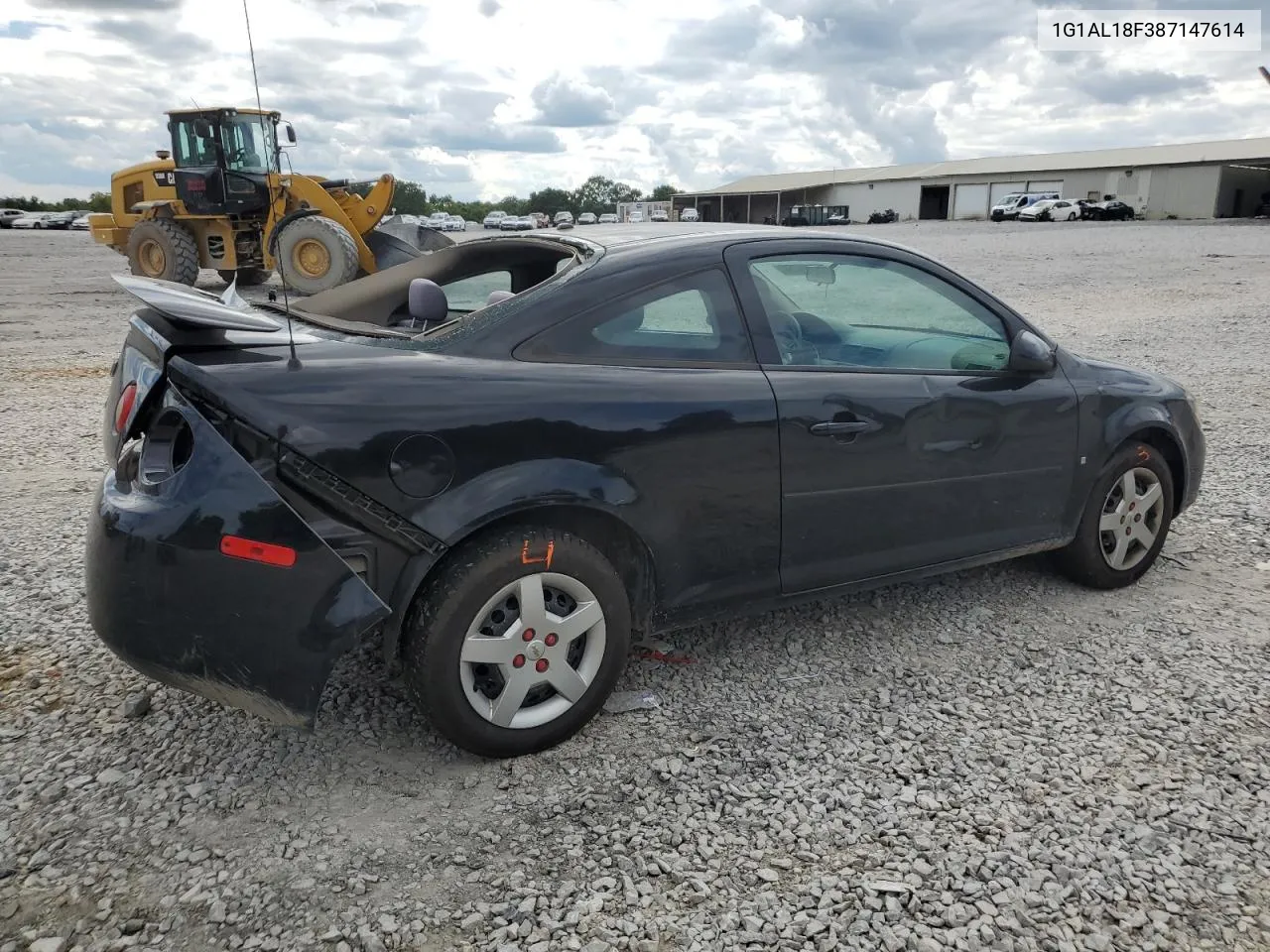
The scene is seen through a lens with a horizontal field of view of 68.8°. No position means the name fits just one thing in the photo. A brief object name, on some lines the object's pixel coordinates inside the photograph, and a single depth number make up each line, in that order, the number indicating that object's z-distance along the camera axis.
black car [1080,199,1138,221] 47.97
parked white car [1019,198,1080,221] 46.12
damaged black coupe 2.46
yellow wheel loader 14.29
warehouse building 51.22
